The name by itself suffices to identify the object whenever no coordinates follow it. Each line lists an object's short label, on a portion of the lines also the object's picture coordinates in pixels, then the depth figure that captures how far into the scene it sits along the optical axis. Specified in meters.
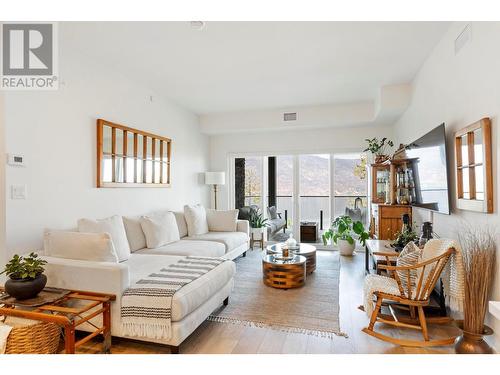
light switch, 2.62
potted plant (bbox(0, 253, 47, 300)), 2.03
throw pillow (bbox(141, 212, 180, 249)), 3.78
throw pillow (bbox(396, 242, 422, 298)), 2.70
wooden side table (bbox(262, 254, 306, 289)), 3.58
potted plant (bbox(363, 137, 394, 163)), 4.93
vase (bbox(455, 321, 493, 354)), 1.96
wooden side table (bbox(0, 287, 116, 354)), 1.87
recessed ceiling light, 2.71
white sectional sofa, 2.19
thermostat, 2.58
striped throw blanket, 2.14
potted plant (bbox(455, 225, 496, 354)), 1.99
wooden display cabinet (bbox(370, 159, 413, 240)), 4.14
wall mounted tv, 2.78
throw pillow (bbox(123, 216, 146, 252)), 3.61
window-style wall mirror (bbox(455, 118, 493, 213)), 2.10
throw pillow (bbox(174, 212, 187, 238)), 4.70
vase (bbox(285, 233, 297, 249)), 4.30
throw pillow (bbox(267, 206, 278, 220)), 6.33
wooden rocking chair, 2.30
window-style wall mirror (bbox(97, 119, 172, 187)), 3.64
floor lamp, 6.00
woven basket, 1.93
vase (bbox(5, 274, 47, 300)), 2.03
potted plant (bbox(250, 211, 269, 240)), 6.08
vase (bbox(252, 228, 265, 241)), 6.06
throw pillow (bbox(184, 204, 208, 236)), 4.77
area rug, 2.70
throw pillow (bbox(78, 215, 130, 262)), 2.96
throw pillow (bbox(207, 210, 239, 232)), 5.18
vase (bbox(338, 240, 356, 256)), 5.38
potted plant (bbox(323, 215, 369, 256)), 5.35
